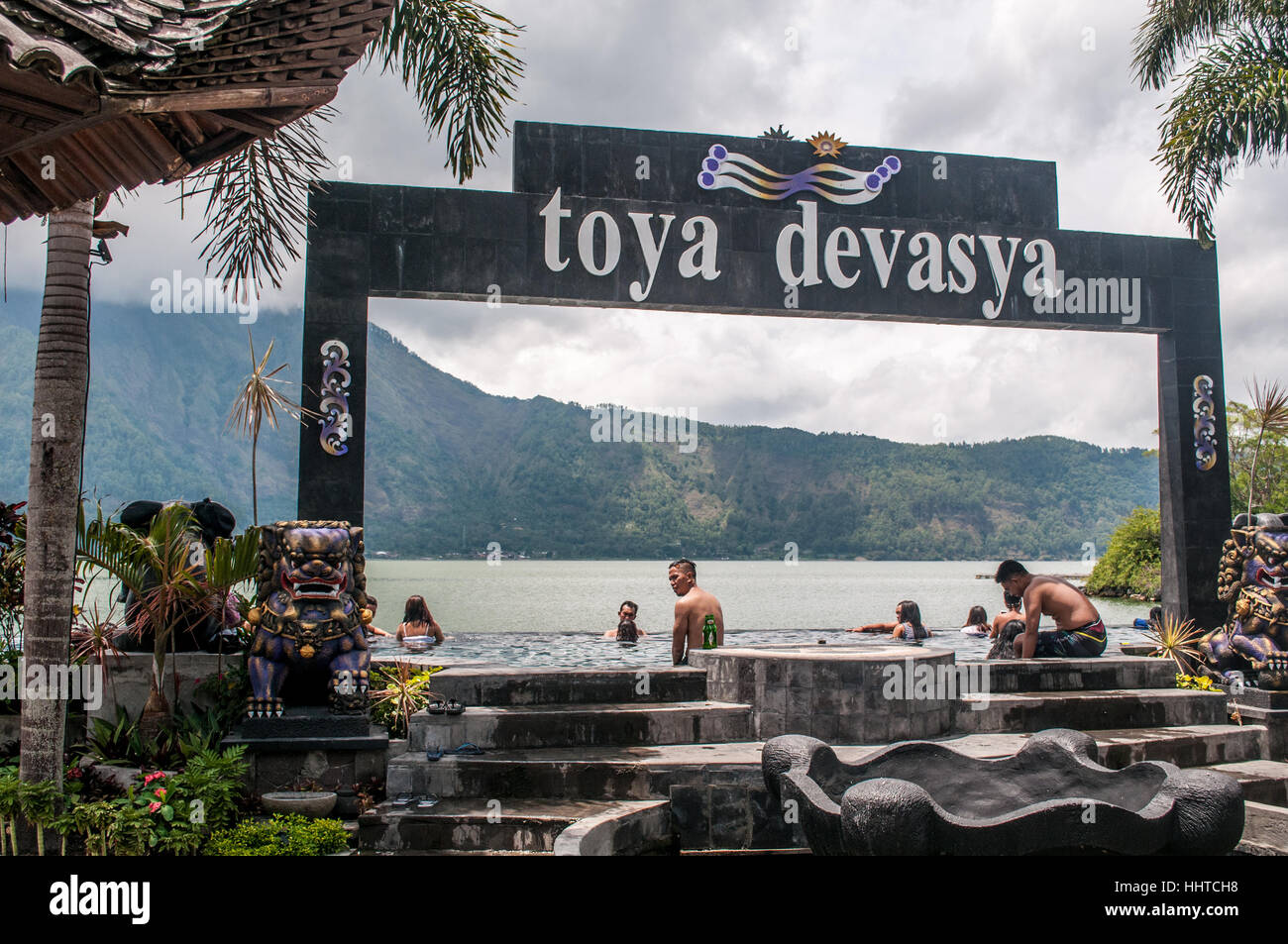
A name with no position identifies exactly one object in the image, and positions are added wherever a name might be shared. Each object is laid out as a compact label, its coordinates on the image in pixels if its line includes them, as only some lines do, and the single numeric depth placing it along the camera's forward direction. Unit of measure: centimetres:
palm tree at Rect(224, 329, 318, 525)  896
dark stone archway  1083
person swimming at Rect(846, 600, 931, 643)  1513
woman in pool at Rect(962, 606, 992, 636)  1694
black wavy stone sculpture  490
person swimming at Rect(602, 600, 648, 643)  1500
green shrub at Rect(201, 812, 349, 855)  598
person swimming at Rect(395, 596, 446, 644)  1415
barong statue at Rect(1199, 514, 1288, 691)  1007
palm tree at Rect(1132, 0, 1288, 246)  1248
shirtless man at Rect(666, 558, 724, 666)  974
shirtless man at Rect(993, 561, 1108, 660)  1023
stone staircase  629
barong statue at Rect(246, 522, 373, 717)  741
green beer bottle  972
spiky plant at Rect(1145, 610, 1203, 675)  1098
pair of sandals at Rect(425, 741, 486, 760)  722
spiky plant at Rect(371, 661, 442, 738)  796
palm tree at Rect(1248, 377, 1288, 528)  1342
